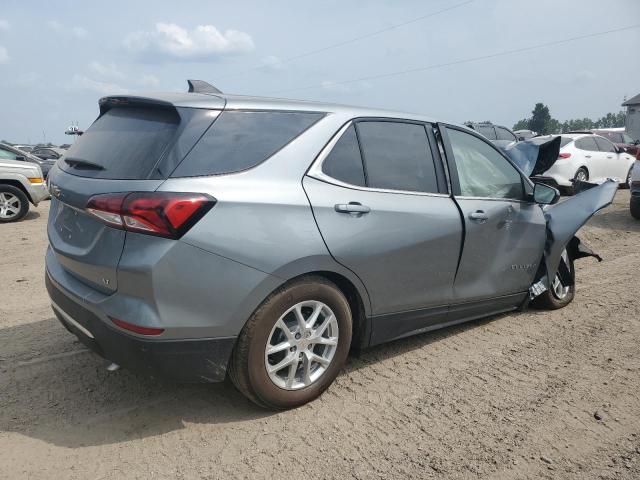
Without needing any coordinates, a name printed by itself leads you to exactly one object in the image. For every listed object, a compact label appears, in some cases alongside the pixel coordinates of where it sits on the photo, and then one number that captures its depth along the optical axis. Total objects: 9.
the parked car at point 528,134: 27.84
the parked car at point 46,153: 23.50
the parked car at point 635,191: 9.63
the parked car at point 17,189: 10.38
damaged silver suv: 2.56
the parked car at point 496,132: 16.84
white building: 52.25
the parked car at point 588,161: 13.15
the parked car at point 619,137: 25.25
